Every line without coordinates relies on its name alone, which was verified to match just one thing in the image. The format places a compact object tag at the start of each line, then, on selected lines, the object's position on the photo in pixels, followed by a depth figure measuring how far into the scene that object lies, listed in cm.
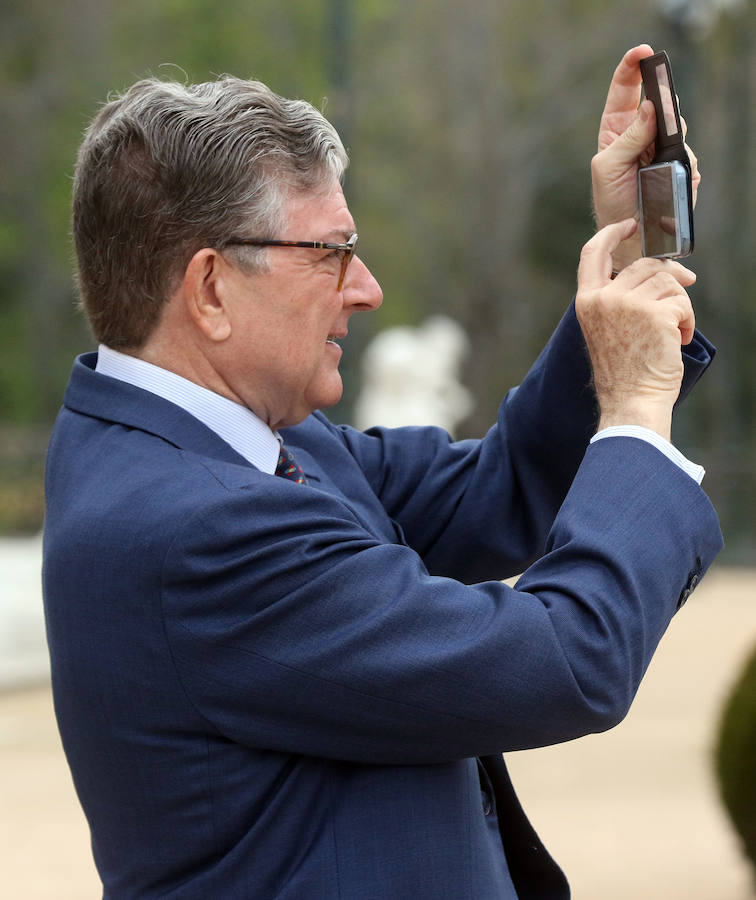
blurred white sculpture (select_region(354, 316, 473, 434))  2670
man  342
